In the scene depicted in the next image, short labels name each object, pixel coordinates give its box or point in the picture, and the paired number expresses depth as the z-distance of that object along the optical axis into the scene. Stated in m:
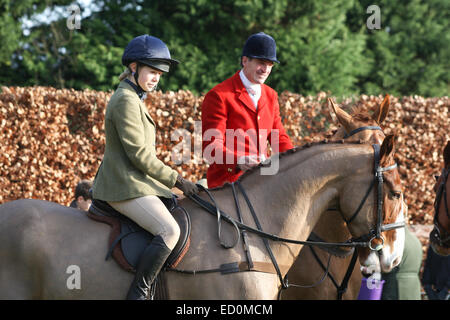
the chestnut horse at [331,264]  8.57
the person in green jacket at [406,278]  13.17
